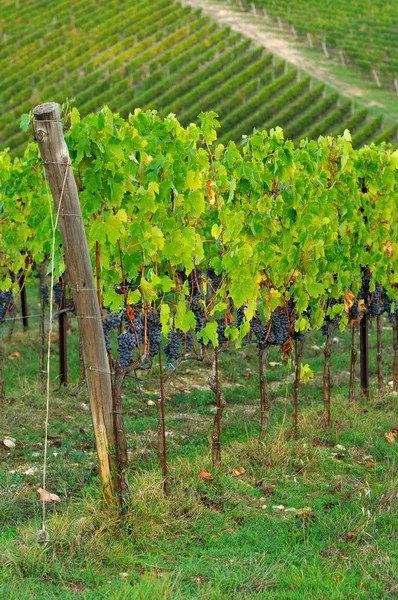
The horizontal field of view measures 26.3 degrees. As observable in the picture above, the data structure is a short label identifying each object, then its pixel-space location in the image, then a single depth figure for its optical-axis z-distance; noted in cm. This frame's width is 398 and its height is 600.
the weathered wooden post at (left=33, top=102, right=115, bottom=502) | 545
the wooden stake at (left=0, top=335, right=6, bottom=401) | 942
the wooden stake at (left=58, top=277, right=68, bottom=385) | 1042
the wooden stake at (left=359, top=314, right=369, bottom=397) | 995
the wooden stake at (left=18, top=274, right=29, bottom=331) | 1388
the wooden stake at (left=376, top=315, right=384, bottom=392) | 1018
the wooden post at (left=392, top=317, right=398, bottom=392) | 1042
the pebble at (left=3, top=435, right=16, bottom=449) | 780
